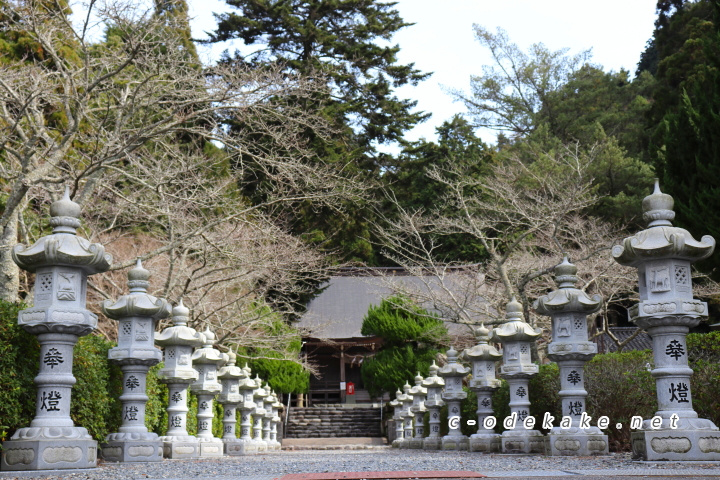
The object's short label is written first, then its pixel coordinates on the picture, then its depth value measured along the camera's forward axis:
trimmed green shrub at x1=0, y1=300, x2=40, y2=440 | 6.61
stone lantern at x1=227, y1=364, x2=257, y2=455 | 16.48
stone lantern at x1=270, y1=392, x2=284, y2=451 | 22.12
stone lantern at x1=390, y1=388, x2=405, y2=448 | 22.42
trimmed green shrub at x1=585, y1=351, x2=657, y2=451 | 10.11
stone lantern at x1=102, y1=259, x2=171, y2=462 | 8.80
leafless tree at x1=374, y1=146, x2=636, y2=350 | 16.97
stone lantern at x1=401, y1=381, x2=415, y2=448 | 20.73
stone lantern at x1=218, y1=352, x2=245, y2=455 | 14.87
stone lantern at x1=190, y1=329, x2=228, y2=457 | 12.38
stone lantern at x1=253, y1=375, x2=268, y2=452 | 18.60
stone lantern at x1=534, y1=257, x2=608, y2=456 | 8.95
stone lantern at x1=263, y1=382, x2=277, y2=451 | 21.27
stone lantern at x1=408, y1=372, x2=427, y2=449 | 18.78
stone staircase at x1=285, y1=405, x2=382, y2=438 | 27.42
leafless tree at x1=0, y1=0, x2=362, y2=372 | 10.69
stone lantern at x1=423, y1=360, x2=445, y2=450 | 16.16
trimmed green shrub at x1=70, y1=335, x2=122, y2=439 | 8.00
